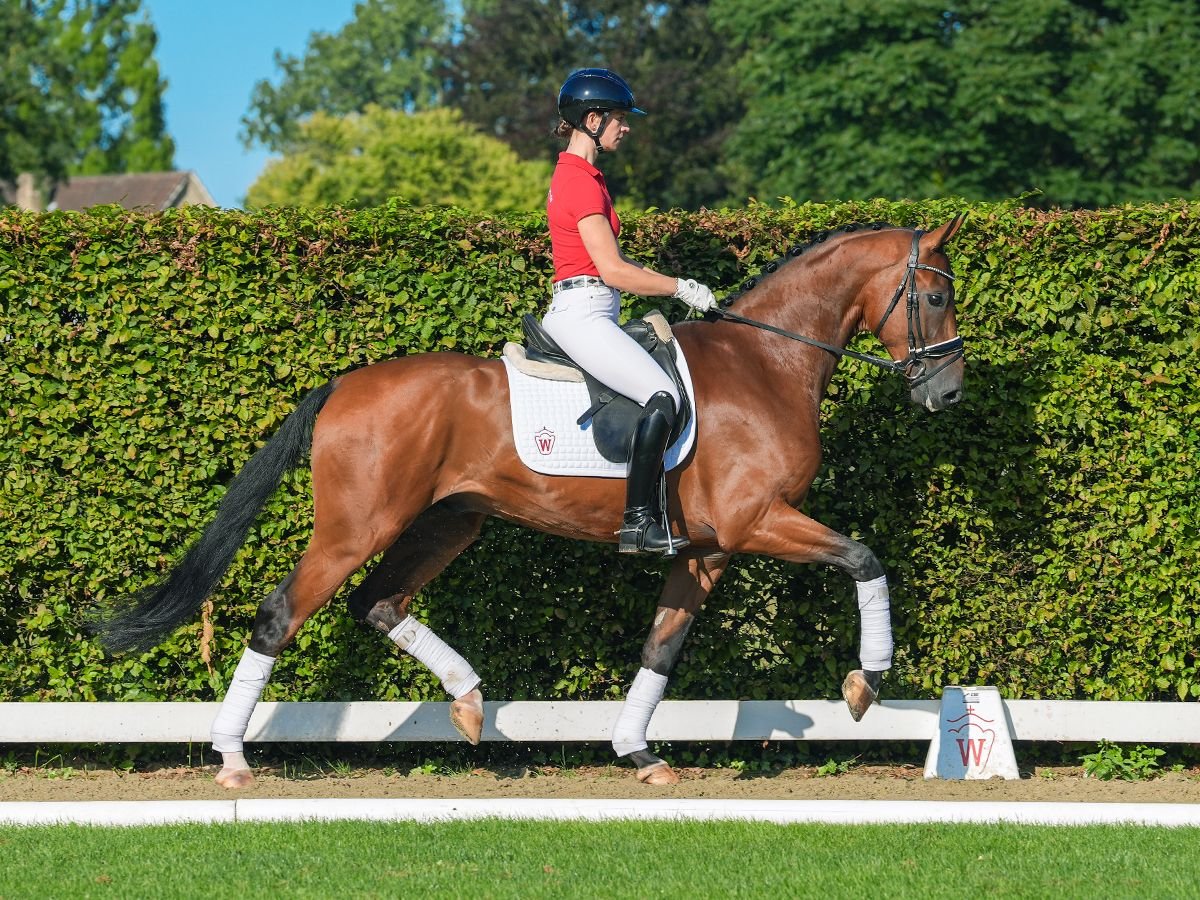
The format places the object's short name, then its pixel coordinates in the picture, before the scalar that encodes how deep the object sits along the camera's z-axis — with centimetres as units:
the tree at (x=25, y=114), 7631
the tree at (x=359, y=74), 16850
